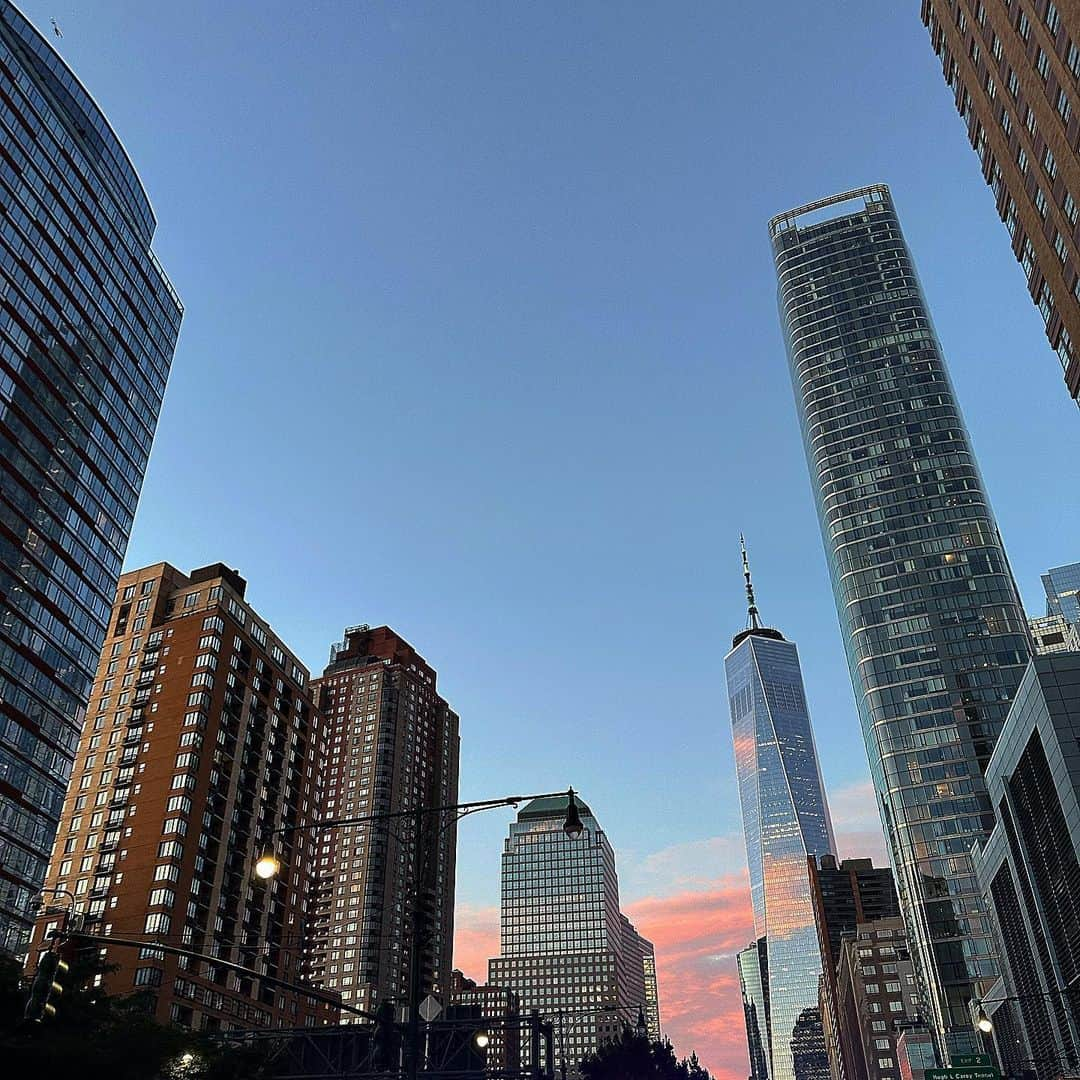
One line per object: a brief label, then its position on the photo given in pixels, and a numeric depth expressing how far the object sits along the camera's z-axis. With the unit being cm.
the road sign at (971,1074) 5175
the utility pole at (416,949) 2202
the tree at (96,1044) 3725
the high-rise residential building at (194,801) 10588
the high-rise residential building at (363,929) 18562
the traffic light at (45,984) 2014
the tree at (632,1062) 9569
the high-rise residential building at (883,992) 18012
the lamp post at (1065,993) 7231
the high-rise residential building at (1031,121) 6450
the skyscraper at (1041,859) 6950
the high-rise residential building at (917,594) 14362
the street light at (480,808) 2427
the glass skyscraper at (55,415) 9000
